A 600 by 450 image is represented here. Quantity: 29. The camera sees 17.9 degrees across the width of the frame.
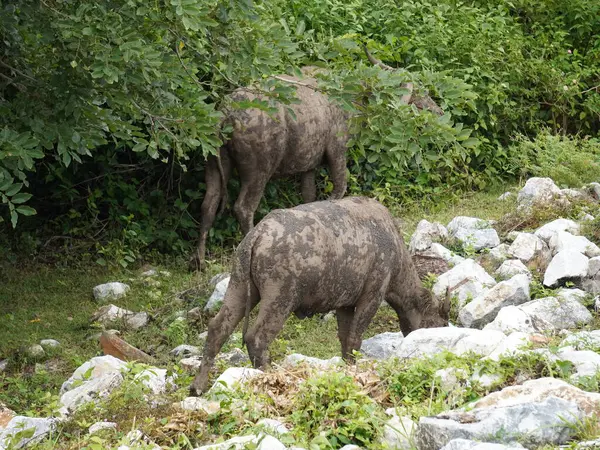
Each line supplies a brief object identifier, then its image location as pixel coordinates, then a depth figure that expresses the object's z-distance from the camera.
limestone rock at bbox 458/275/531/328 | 15.33
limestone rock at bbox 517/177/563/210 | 19.53
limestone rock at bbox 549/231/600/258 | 16.77
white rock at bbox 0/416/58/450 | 10.02
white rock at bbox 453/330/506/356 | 11.55
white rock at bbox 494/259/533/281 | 16.81
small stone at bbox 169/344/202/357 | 15.26
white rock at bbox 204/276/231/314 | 16.70
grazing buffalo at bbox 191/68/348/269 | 18.35
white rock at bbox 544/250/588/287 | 16.10
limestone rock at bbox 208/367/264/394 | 10.69
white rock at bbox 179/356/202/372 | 14.16
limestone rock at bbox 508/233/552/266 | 17.22
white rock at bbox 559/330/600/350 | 11.43
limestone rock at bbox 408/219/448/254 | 18.20
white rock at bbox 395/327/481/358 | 12.17
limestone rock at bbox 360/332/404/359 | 14.59
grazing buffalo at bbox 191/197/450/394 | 12.63
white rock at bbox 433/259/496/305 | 16.29
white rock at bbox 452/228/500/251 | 18.33
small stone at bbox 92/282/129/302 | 18.13
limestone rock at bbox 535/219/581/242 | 17.88
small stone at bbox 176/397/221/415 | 10.34
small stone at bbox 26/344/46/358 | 15.73
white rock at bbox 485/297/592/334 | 14.00
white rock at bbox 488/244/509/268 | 17.50
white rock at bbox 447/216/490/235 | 18.84
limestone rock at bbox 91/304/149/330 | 16.82
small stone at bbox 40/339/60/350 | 16.07
